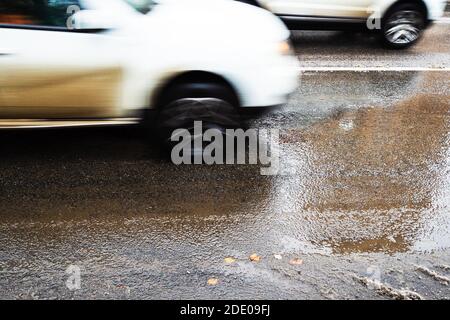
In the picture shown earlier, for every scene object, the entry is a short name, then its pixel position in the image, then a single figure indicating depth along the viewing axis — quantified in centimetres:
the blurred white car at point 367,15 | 730
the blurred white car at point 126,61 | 396
